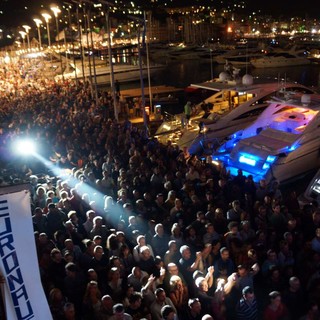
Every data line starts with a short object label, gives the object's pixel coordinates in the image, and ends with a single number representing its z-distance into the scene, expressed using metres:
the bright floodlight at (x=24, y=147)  14.62
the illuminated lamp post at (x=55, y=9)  33.38
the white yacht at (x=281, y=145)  14.10
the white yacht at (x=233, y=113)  16.94
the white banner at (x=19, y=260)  4.13
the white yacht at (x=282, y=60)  64.38
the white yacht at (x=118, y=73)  52.37
